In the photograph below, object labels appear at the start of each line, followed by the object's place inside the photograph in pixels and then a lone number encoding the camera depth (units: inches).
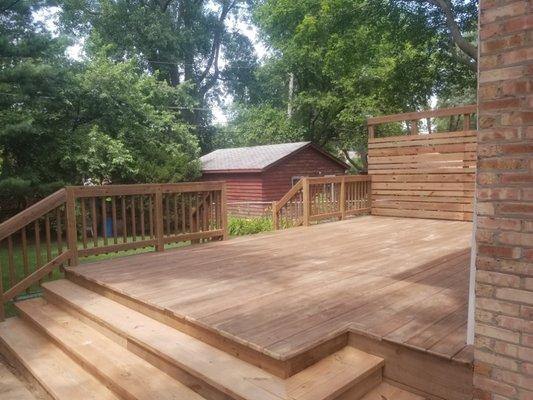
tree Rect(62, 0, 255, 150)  895.7
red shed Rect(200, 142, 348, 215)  692.7
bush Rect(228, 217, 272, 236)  434.9
